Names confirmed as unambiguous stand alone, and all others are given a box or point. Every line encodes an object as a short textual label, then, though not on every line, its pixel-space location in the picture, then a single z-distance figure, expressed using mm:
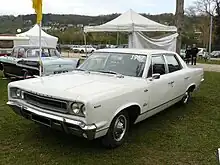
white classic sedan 3809
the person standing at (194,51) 20938
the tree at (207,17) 53062
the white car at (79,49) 49531
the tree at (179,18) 12336
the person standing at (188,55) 21125
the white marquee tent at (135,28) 14062
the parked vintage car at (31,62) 9656
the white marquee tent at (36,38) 22272
